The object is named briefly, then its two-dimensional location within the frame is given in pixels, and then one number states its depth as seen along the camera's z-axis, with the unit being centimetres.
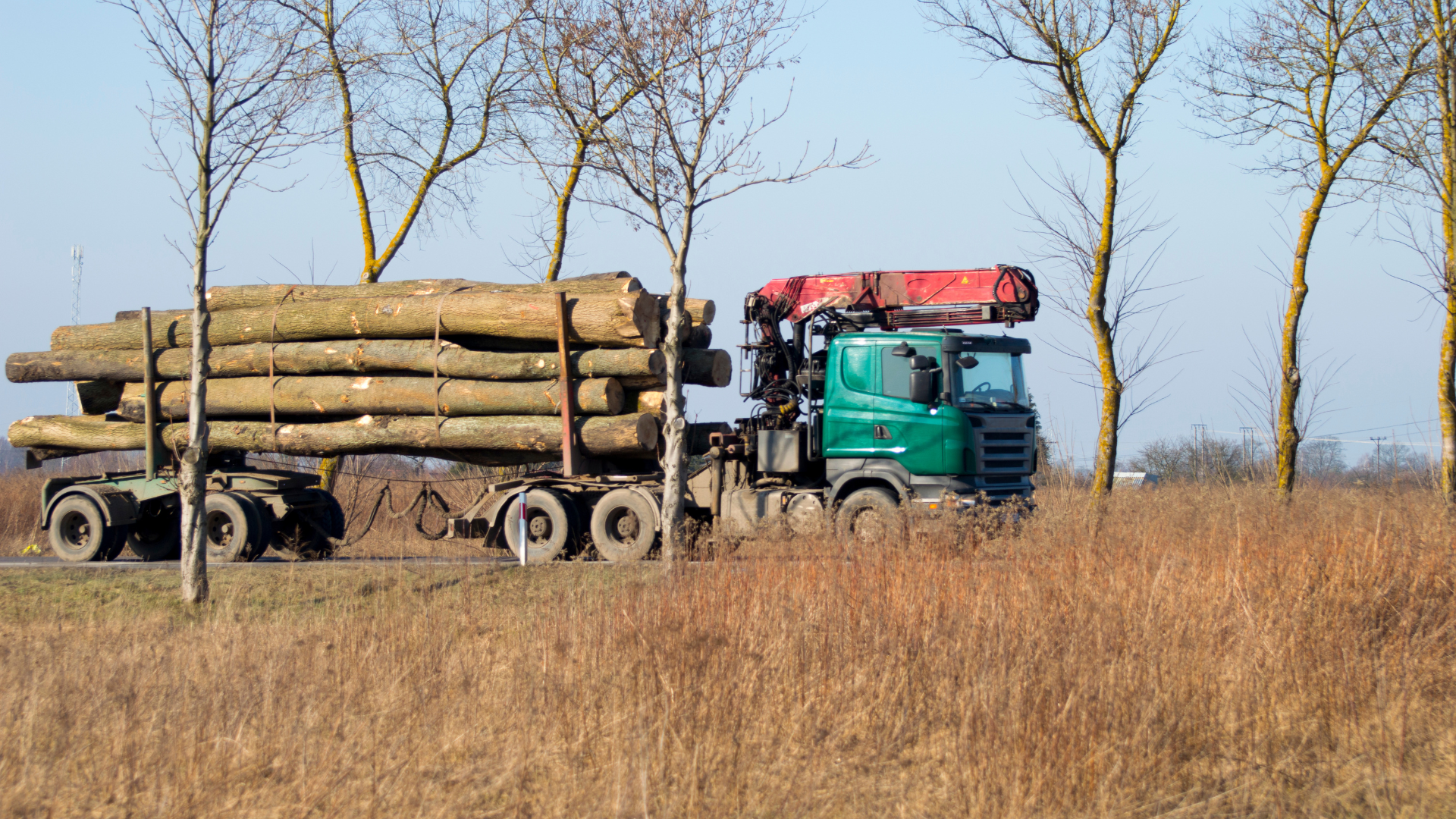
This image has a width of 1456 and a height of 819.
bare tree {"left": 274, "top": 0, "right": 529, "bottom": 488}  1816
